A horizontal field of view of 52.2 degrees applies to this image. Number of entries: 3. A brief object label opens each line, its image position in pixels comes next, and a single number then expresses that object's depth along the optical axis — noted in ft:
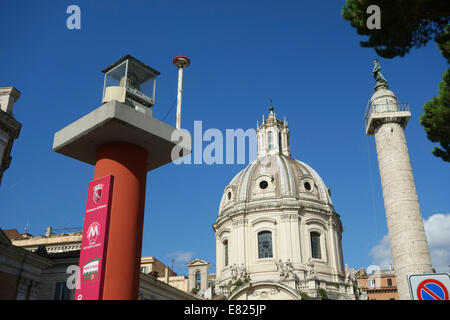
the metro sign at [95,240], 34.60
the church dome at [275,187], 161.48
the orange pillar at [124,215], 35.19
